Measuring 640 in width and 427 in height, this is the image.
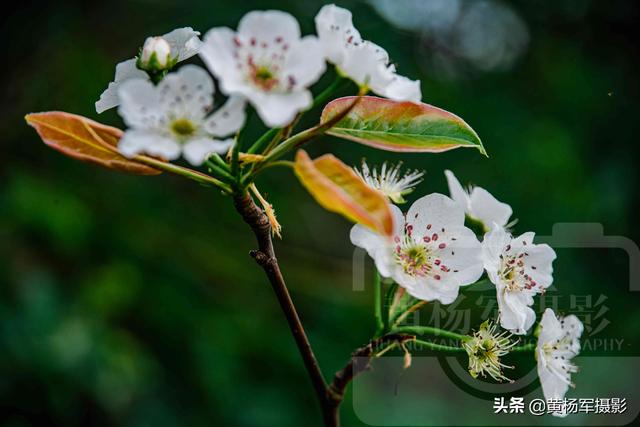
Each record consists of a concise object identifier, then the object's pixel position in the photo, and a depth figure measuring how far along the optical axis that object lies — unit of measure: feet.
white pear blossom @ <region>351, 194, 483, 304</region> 1.30
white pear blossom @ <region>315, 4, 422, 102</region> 1.24
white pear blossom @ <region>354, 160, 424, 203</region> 1.37
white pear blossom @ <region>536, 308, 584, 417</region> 1.36
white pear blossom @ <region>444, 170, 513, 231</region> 1.40
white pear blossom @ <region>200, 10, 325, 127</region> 1.21
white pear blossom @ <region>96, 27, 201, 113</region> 1.32
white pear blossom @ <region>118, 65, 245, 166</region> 1.22
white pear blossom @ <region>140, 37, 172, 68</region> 1.29
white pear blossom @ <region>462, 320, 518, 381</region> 1.35
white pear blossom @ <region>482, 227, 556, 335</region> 1.32
